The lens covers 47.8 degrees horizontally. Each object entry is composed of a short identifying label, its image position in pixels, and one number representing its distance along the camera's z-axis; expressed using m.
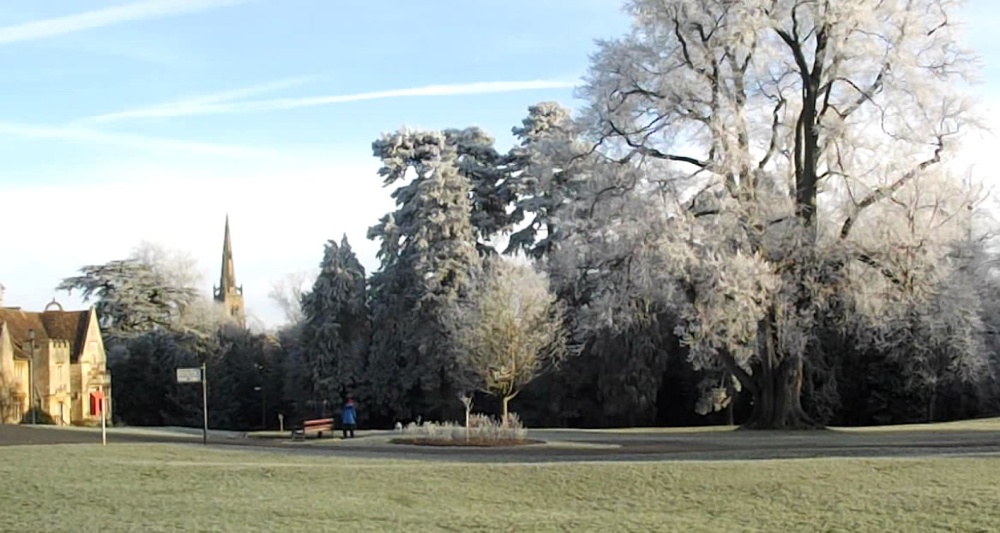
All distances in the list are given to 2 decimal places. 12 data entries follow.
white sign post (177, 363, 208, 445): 31.77
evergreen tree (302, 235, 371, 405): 61.81
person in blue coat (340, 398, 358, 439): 37.78
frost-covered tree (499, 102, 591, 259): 59.75
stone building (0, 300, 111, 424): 59.03
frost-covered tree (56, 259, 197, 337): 76.94
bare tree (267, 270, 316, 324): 83.38
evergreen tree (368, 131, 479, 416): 58.66
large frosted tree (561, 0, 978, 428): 34.16
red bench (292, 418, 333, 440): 37.28
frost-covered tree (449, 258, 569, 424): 45.38
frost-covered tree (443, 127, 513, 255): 62.91
